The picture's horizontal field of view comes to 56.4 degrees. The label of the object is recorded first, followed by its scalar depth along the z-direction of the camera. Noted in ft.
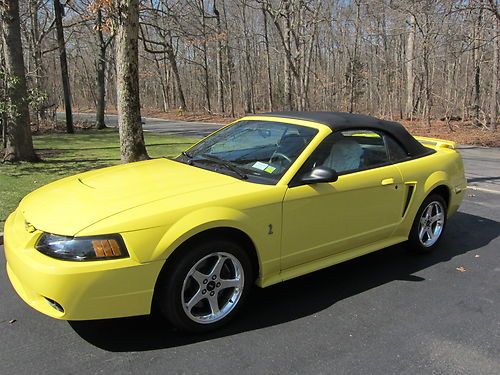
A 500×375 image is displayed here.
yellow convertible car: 9.24
